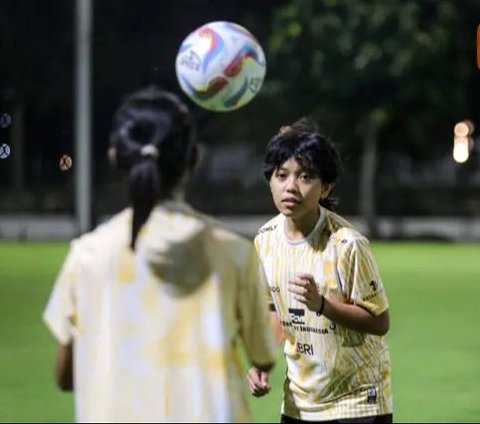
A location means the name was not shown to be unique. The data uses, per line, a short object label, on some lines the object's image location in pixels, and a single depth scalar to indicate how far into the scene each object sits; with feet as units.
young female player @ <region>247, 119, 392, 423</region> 24.27
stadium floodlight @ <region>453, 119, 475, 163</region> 236.02
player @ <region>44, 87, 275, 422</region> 16.06
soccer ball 33.55
